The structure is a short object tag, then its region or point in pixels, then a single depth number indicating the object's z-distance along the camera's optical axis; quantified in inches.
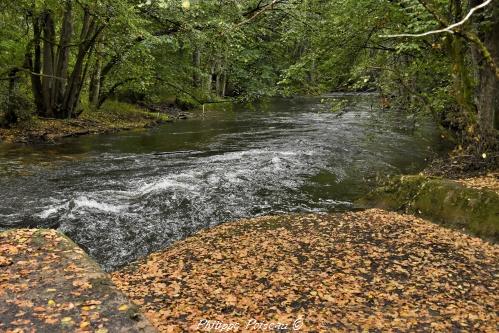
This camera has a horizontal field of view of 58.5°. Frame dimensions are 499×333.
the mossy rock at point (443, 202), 374.3
